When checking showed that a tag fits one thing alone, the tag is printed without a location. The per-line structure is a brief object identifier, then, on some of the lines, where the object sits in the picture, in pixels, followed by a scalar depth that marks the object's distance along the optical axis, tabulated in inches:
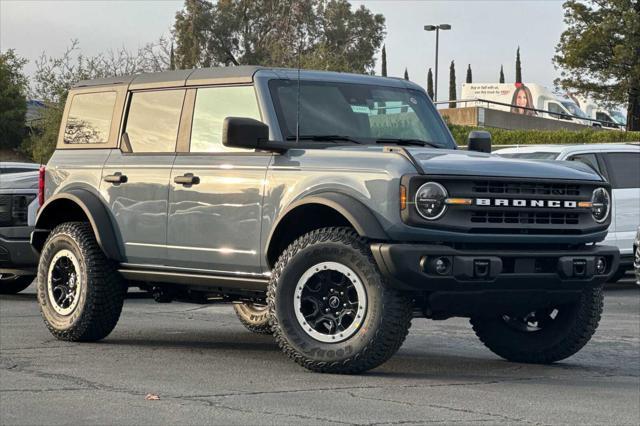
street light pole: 2477.9
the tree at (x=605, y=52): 2327.8
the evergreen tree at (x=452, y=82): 4448.8
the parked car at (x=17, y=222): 545.3
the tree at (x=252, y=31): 2979.8
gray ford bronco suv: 319.6
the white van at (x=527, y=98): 2716.5
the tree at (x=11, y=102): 2383.1
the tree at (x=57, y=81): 1911.9
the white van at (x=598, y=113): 2951.5
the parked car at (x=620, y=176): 655.1
